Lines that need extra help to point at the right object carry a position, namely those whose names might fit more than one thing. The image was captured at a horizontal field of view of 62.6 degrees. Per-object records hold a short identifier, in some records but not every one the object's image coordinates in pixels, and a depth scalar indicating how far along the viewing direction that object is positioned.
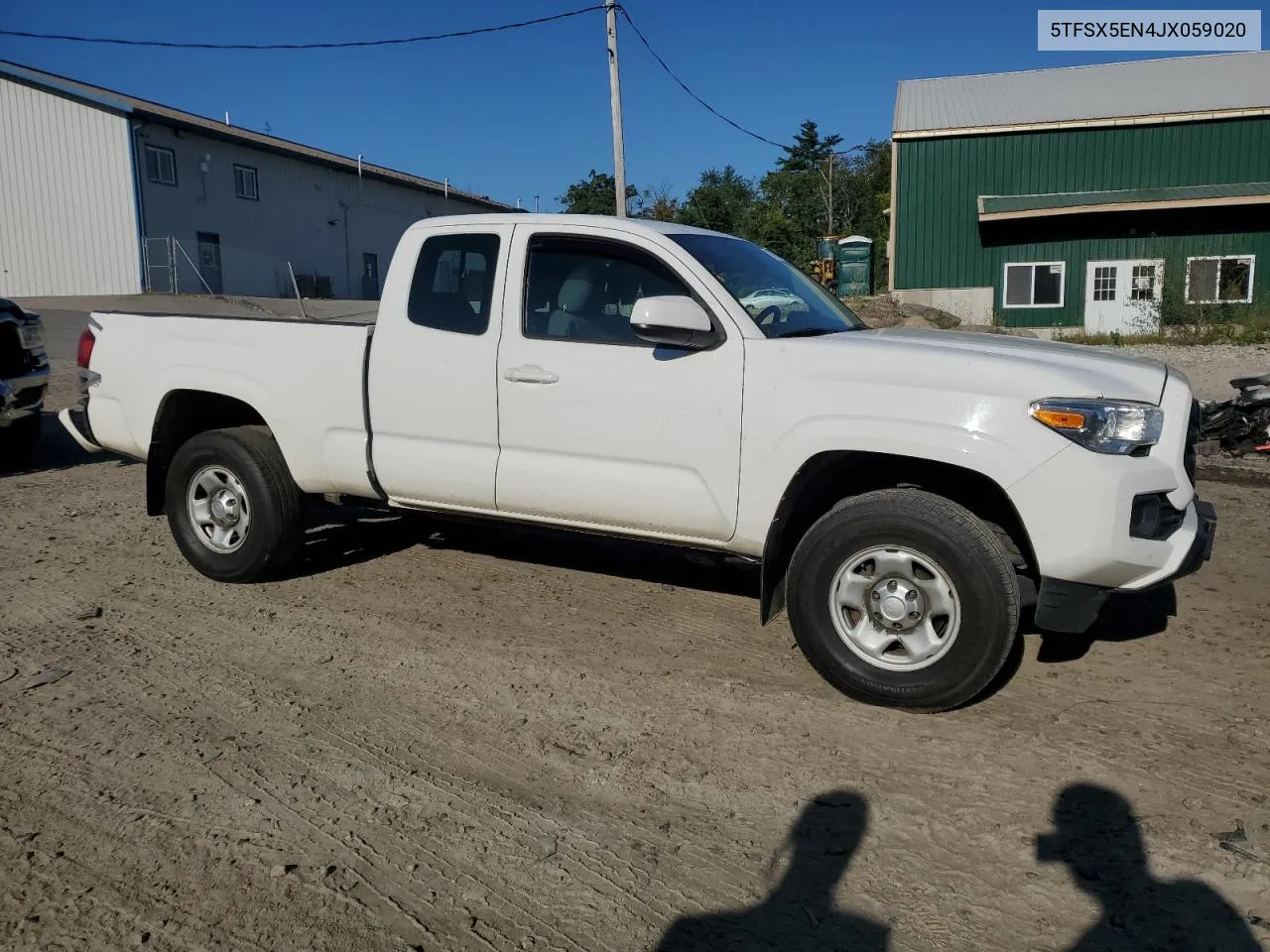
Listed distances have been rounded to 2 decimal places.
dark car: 8.84
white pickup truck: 3.86
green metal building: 24.11
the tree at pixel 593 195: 41.72
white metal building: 32.53
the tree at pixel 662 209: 42.06
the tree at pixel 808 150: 71.56
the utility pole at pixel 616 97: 20.64
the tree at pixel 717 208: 40.50
